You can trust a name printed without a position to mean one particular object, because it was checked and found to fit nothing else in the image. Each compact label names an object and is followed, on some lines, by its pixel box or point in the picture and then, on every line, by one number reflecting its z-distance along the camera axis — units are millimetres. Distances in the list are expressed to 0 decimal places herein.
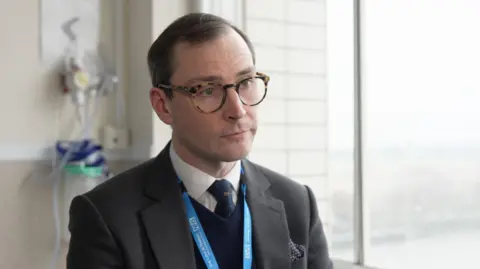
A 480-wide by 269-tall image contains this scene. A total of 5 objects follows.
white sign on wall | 2322
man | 1254
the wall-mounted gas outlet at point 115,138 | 2494
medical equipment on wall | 2324
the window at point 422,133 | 1658
